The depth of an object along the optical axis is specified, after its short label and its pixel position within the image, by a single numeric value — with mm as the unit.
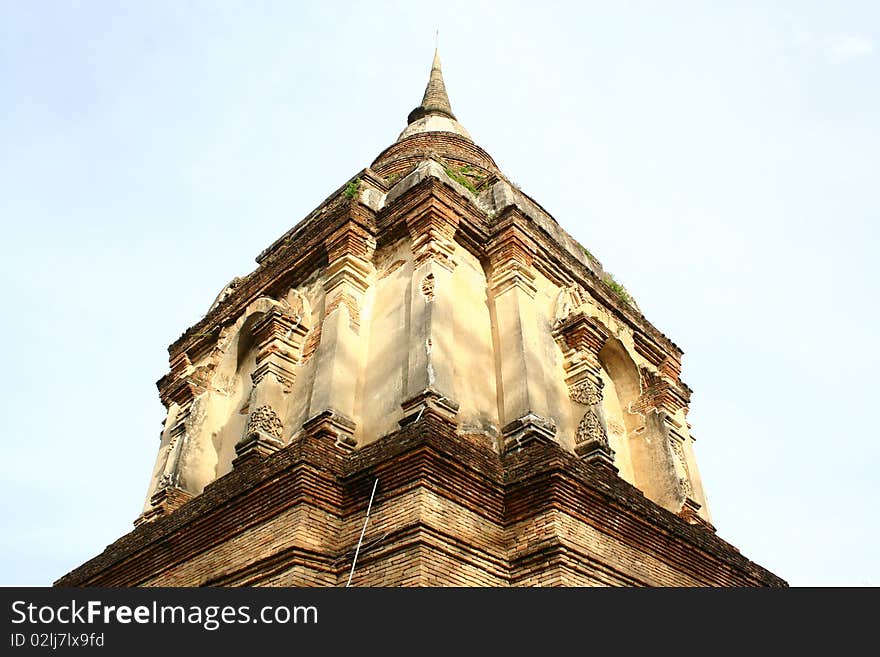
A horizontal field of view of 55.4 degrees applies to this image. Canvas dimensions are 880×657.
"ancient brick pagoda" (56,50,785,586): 7273
